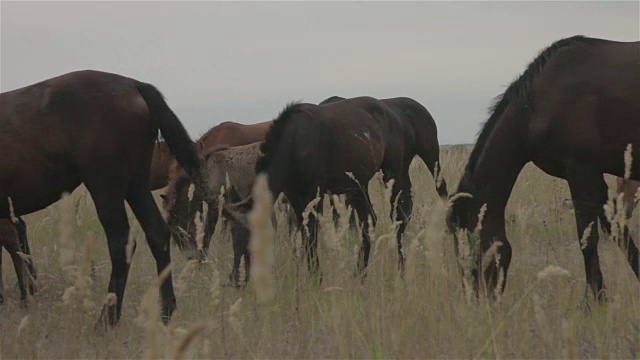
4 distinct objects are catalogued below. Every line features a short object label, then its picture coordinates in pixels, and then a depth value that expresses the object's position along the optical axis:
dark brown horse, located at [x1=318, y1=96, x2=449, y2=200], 19.97
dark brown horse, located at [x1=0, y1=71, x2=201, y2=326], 9.65
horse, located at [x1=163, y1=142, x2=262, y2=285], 15.00
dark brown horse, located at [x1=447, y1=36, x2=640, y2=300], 9.45
